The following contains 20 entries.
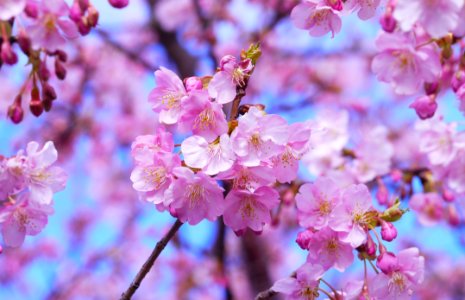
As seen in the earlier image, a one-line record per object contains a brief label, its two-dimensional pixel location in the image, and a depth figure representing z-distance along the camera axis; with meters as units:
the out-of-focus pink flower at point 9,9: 1.03
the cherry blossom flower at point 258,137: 1.02
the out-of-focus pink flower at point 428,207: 1.31
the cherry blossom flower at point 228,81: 1.04
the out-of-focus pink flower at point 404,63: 1.06
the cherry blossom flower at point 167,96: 1.06
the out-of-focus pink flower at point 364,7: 1.07
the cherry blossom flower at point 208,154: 1.02
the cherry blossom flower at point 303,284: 1.06
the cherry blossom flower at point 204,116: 1.04
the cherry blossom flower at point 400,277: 1.05
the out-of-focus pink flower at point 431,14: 1.02
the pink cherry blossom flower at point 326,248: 1.06
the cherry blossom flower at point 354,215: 1.05
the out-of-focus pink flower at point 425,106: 1.10
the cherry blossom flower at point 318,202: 1.07
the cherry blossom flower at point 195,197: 1.03
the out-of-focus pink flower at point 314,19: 1.08
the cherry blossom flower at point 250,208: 1.05
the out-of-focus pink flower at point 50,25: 1.05
